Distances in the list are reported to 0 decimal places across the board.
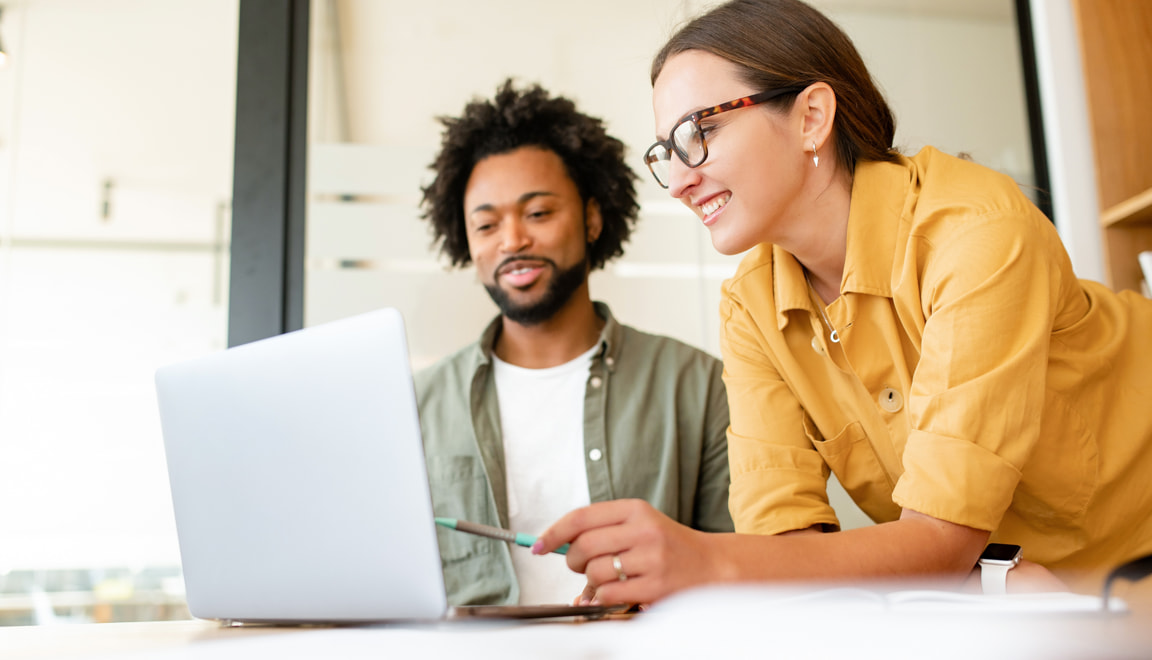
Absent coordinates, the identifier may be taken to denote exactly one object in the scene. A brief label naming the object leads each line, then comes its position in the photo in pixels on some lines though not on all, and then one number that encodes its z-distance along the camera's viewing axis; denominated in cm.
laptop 73
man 170
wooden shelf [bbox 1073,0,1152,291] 196
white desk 42
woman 92
